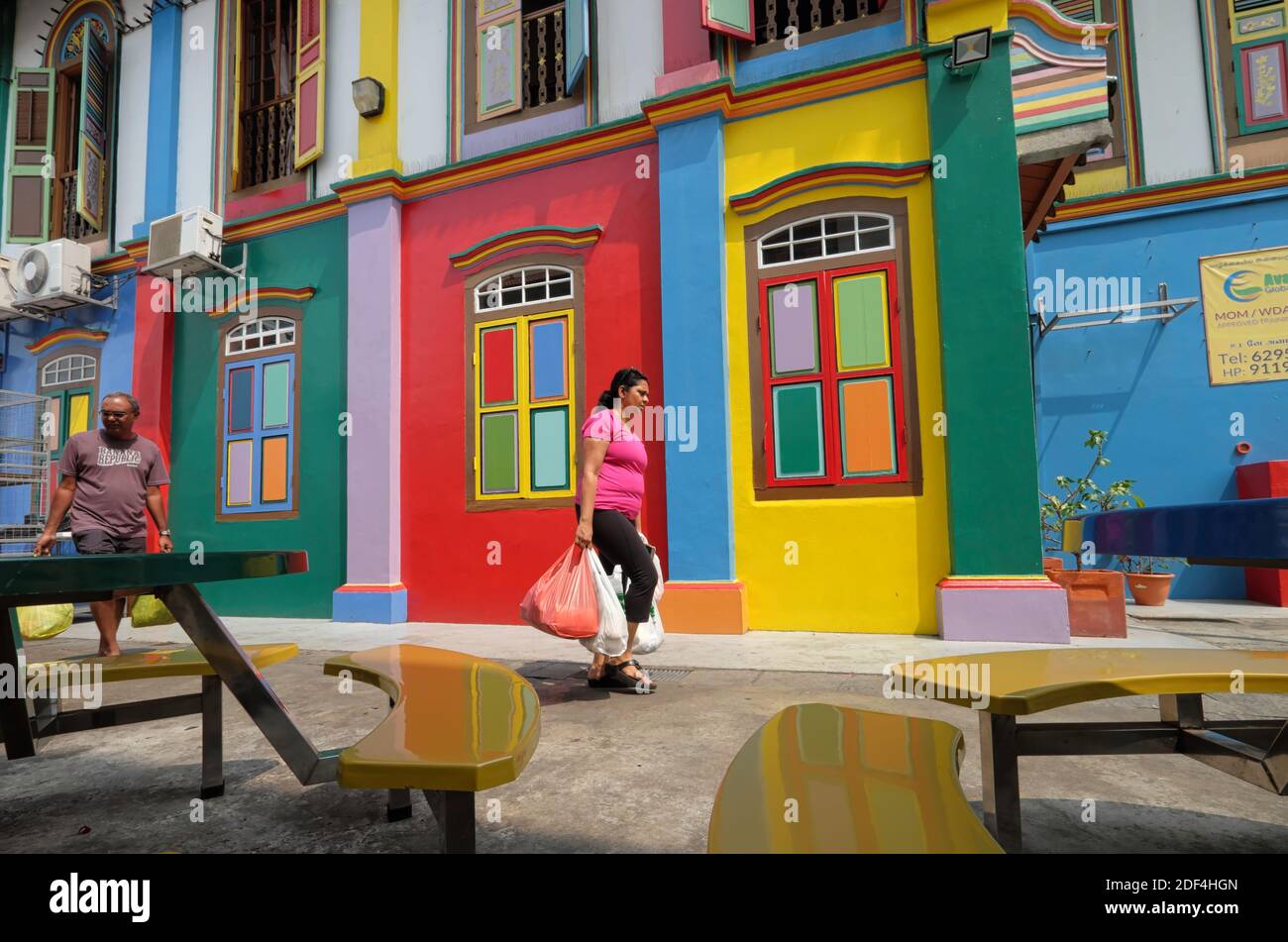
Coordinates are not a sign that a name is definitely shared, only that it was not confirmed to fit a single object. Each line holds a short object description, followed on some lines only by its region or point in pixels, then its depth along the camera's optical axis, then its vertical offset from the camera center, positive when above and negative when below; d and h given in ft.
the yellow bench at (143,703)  6.64 -1.64
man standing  13.55 +0.98
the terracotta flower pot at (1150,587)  23.40 -2.69
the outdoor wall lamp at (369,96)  24.23 +15.42
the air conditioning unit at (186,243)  25.96 +11.29
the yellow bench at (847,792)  2.81 -1.33
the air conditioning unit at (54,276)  29.17 +11.37
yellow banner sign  25.58 +7.23
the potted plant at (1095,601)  16.53 -2.22
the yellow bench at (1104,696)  4.44 -1.22
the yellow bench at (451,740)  3.22 -1.16
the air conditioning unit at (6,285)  30.83 +11.53
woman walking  11.77 +0.30
